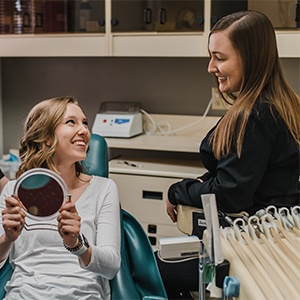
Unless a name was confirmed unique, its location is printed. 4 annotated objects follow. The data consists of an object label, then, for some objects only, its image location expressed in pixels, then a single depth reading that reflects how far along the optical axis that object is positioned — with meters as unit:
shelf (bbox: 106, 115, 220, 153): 2.55
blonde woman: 1.26
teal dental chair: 1.50
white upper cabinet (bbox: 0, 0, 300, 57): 2.42
